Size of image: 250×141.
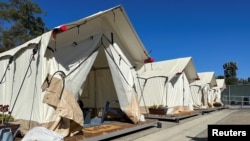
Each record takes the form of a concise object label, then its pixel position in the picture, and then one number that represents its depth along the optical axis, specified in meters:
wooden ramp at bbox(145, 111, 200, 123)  7.61
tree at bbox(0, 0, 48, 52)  15.06
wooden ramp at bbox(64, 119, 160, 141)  4.04
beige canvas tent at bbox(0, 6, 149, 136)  4.01
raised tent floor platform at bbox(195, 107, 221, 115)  10.58
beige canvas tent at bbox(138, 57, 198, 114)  8.75
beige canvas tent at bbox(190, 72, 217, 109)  12.55
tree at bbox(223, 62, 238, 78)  41.80
